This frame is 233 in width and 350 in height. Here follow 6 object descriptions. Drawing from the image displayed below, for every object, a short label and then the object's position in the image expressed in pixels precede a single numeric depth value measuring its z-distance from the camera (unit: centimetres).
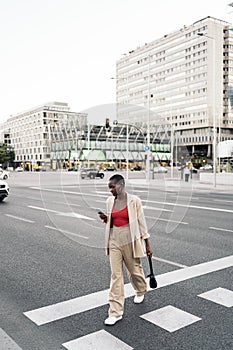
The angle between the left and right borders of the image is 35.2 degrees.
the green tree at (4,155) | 10586
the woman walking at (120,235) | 409
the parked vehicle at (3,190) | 1642
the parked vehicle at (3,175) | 4434
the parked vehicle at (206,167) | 5529
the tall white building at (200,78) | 9931
